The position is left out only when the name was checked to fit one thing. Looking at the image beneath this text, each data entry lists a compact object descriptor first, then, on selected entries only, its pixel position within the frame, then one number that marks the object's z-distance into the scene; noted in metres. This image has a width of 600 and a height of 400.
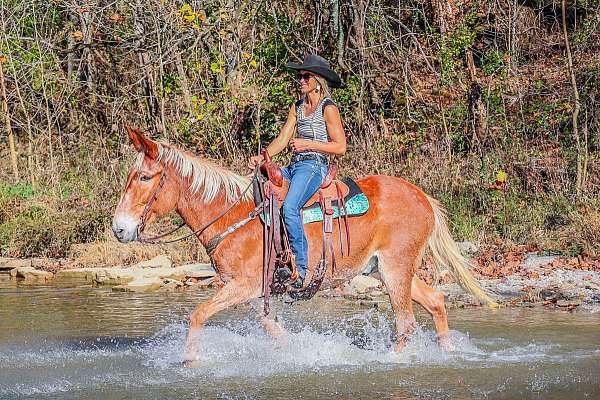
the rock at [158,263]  14.29
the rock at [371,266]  8.55
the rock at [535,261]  12.77
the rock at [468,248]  13.69
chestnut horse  7.82
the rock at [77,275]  14.07
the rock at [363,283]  12.33
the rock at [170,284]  13.27
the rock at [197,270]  13.62
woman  7.95
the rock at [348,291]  12.05
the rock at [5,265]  15.16
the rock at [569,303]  10.71
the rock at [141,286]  13.09
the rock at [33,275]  14.27
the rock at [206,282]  13.32
